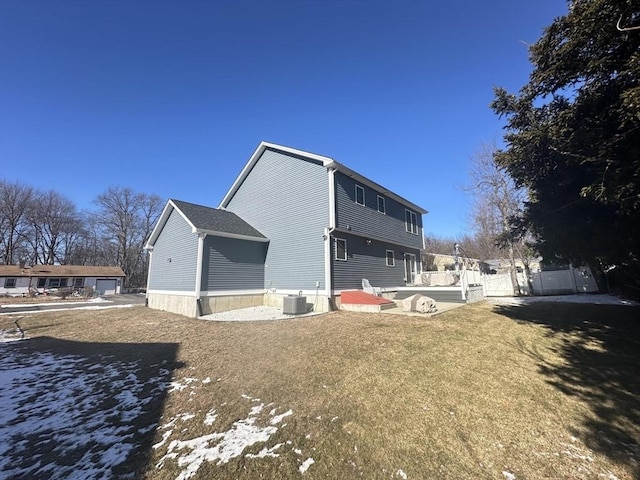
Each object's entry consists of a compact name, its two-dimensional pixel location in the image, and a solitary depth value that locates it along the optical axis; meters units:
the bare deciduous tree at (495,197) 20.64
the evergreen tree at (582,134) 5.71
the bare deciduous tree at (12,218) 41.88
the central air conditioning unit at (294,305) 12.31
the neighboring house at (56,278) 37.16
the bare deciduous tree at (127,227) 47.88
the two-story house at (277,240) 13.54
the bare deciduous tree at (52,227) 45.16
